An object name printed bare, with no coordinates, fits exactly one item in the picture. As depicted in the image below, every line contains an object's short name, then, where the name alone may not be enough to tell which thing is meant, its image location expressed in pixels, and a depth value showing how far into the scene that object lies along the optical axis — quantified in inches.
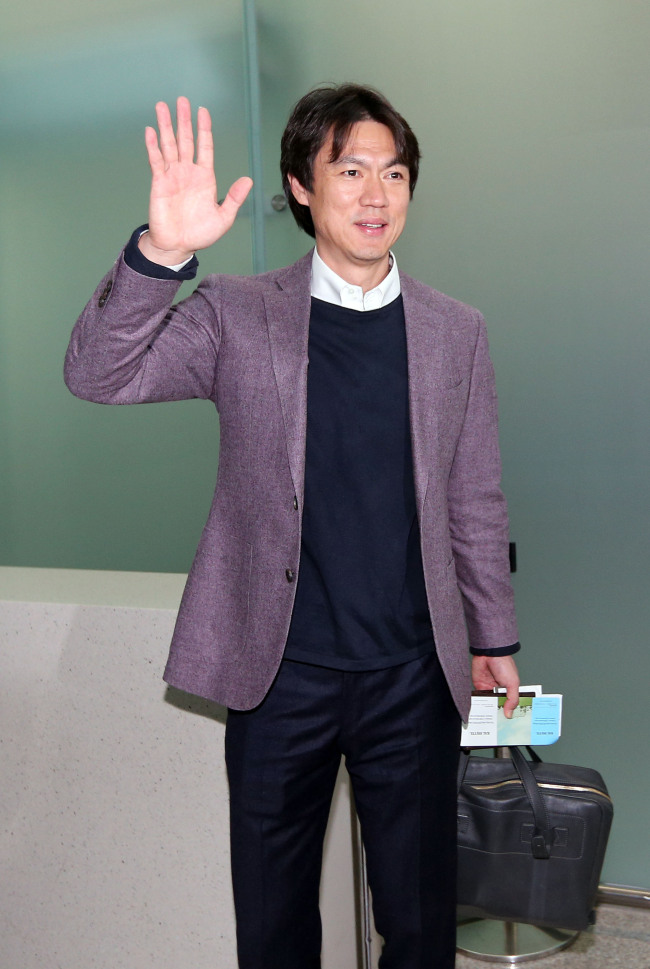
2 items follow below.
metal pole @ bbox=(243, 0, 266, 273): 125.6
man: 57.2
